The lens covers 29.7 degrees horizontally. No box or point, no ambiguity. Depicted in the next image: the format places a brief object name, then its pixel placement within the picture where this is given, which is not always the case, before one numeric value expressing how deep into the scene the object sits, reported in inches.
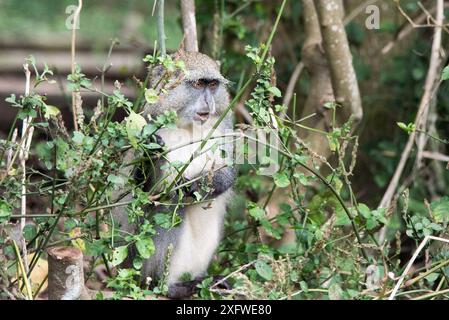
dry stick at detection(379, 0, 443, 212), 230.4
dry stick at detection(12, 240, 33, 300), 153.4
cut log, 158.4
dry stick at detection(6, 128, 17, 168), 159.6
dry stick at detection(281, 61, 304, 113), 266.4
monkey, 204.4
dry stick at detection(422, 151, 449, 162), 236.9
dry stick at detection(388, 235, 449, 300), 151.3
